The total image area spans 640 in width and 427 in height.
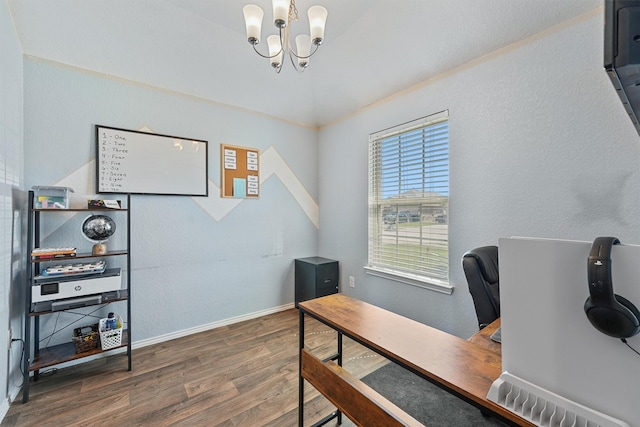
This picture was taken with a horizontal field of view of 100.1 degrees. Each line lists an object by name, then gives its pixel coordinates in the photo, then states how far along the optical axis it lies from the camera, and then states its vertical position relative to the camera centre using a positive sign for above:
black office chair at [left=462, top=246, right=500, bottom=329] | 1.47 -0.39
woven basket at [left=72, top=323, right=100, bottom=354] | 2.03 -0.93
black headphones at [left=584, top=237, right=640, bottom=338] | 0.47 -0.16
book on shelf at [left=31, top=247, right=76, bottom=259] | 1.83 -0.24
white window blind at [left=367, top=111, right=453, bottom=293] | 2.39 +0.13
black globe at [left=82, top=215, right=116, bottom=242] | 2.11 -0.08
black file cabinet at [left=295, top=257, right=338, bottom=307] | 3.18 -0.75
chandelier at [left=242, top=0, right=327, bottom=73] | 1.47 +1.17
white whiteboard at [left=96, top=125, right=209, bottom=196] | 2.32 +0.51
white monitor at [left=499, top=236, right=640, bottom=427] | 0.49 -0.24
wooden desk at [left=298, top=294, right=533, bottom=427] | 0.74 -0.46
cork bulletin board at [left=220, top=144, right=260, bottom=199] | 2.96 +0.52
